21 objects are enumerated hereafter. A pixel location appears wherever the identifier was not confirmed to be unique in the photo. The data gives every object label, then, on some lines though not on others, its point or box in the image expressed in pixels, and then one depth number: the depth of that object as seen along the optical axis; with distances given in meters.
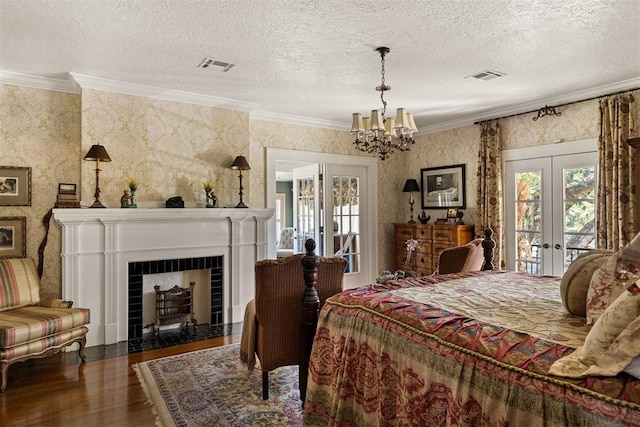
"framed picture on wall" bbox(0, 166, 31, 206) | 3.61
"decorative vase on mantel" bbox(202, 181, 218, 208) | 4.38
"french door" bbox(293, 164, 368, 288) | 5.79
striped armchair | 2.84
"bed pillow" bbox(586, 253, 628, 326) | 1.38
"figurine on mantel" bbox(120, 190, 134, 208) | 3.90
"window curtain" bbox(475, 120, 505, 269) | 4.97
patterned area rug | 2.39
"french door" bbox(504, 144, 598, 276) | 4.24
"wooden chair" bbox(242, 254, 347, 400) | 2.53
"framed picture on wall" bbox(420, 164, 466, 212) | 5.57
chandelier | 3.07
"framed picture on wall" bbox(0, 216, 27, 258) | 3.62
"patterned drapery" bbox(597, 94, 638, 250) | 3.75
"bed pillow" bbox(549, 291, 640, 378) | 1.10
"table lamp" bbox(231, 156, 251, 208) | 4.50
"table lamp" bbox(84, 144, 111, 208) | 3.64
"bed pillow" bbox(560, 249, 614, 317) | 1.66
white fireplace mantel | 3.66
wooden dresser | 5.19
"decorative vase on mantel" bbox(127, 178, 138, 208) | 3.91
